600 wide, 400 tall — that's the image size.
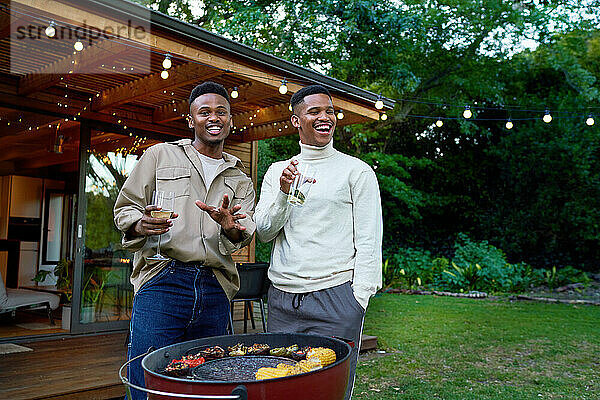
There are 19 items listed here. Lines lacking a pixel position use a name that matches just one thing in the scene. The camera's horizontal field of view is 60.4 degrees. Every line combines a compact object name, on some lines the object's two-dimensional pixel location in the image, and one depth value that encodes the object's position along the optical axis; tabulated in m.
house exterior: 3.68
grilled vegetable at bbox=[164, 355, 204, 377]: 1.41
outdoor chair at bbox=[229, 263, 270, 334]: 4.41
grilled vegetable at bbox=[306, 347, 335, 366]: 1.46
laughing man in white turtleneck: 1.91
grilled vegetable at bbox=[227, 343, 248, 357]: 1.63
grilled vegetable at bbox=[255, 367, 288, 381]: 1.33
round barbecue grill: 1.20
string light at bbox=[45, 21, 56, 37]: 3.22
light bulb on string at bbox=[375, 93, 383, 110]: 5.80
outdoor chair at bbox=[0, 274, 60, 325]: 5.44
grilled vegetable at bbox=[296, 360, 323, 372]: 1.38
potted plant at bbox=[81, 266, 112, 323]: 5.29
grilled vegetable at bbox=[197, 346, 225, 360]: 1.59
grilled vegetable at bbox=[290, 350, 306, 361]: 1.55
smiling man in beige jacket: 1.80
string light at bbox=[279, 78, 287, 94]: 4.69
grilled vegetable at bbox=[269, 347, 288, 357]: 1.63
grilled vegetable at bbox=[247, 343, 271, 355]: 1.65
